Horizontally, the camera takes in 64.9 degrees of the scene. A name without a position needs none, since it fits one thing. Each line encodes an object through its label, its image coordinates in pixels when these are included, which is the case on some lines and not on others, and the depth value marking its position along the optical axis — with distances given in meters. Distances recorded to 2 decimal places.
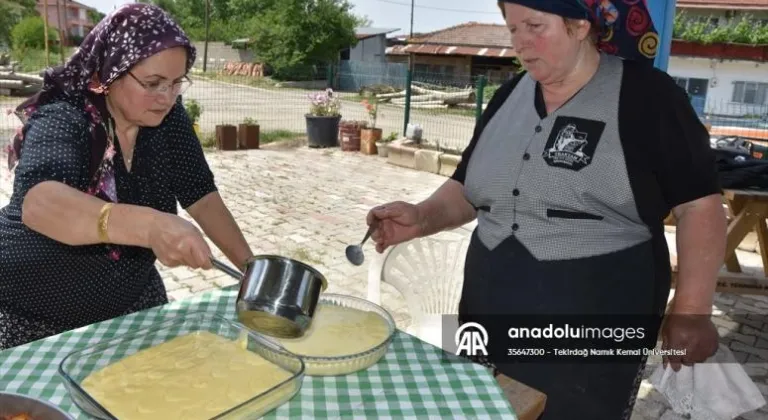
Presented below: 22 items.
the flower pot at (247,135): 10.11
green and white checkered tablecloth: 1.15
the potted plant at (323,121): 10.58
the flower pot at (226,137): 9.78
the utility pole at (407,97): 10.13
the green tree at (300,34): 32.25
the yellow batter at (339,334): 1.28
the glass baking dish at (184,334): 0.99
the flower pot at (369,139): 10.16
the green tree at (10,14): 35.06
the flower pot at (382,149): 9.90
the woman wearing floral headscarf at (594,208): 1.56
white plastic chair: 2.27
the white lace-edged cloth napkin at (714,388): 2.27
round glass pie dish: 1.22
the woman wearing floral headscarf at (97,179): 1.35
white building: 24.70
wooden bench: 3.67
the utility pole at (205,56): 32.23
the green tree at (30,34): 34.00
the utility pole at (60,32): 14.15
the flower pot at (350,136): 10.30
